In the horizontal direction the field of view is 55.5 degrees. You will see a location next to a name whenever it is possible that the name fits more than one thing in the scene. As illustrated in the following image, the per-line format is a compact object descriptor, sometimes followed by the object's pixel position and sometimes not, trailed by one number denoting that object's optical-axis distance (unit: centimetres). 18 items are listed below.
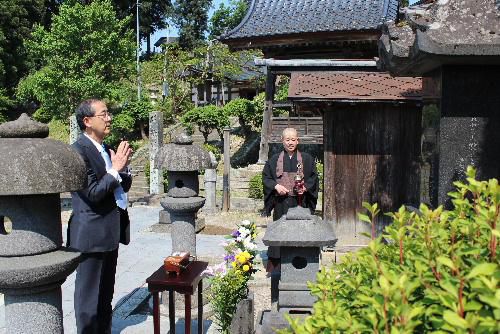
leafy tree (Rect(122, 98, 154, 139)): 2475
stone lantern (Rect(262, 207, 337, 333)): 380
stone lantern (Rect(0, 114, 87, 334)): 219
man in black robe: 564
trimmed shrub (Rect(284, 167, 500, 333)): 117
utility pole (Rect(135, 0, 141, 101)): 2583
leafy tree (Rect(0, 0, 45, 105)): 2534
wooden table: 363
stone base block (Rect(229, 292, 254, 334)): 433
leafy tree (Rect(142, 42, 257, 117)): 2559
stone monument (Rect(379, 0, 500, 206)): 302
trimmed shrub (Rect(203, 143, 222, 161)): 1974
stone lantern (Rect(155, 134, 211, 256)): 557
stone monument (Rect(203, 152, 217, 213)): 1197
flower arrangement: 439
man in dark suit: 361
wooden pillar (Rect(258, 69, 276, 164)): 1359
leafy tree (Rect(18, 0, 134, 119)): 1992
